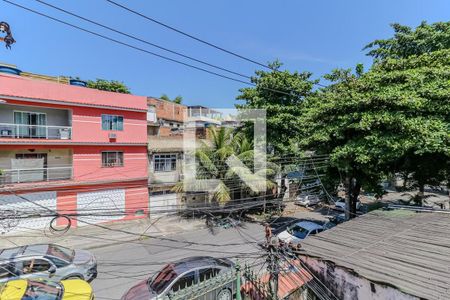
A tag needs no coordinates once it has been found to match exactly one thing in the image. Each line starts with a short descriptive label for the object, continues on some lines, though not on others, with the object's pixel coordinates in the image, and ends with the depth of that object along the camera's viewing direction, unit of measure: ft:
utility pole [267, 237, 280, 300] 14.79
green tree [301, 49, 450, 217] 27.22
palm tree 51.85
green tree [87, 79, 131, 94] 87.12
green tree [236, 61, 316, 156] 52.95
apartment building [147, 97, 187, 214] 59.62
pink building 44.98
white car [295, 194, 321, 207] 71.56
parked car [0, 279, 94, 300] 20.20
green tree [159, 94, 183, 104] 124.30
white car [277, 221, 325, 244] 38.78
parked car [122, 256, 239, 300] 21.52
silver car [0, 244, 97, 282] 24.58
